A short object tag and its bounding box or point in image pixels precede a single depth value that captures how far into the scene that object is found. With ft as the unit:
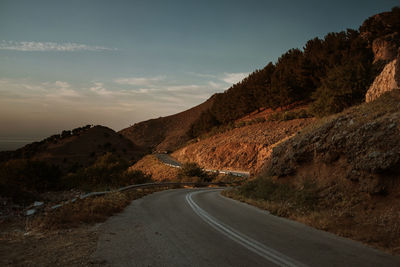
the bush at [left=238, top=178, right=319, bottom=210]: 32.90
